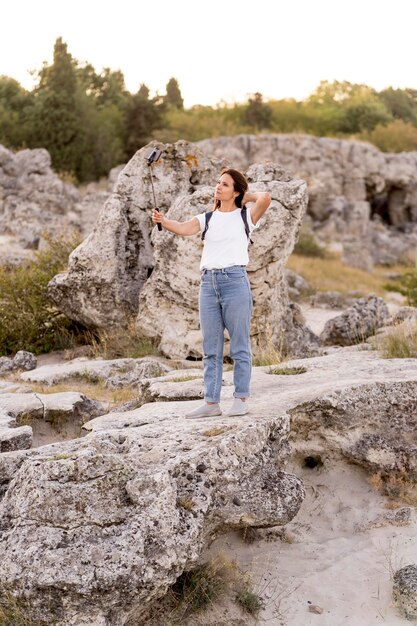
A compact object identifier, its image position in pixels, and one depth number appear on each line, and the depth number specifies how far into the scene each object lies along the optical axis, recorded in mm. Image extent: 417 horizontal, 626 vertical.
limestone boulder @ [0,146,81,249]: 21344
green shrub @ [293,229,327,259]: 26031
